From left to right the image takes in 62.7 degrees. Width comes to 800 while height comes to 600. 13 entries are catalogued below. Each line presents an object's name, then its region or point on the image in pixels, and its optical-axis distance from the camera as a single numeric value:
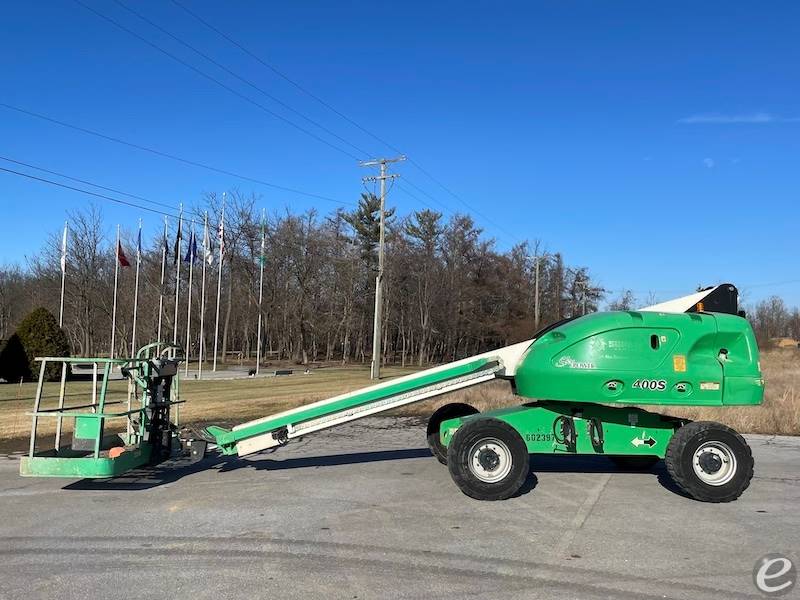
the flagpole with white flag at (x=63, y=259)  36.36
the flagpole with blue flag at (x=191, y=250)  35.34
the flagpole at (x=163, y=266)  37.55
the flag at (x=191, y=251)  35.31
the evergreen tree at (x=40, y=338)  30.05
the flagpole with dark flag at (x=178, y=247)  35.12
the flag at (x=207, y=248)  36.88
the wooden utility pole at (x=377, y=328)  34.76
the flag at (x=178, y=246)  35.12
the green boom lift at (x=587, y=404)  7.08
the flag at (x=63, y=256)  36.36
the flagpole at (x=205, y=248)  35.91
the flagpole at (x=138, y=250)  36.81
